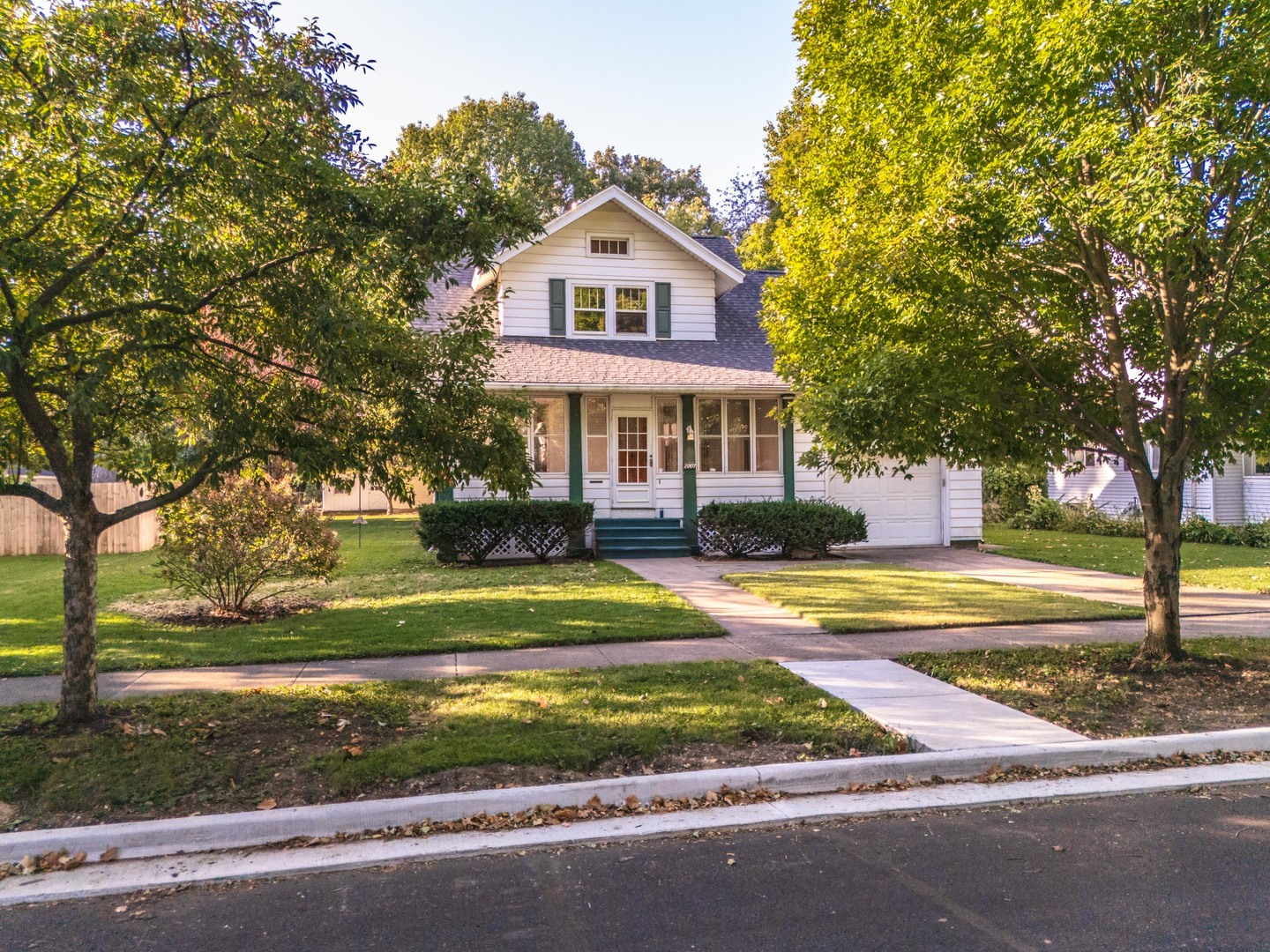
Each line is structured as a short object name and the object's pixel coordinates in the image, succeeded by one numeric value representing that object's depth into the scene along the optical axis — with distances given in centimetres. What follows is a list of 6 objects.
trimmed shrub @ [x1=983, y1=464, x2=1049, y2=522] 2625
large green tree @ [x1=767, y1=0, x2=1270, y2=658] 641
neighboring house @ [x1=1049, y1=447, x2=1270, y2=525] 2077
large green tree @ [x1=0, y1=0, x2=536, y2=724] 534
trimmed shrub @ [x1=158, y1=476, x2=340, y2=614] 1016
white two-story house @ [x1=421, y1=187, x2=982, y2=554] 1761
